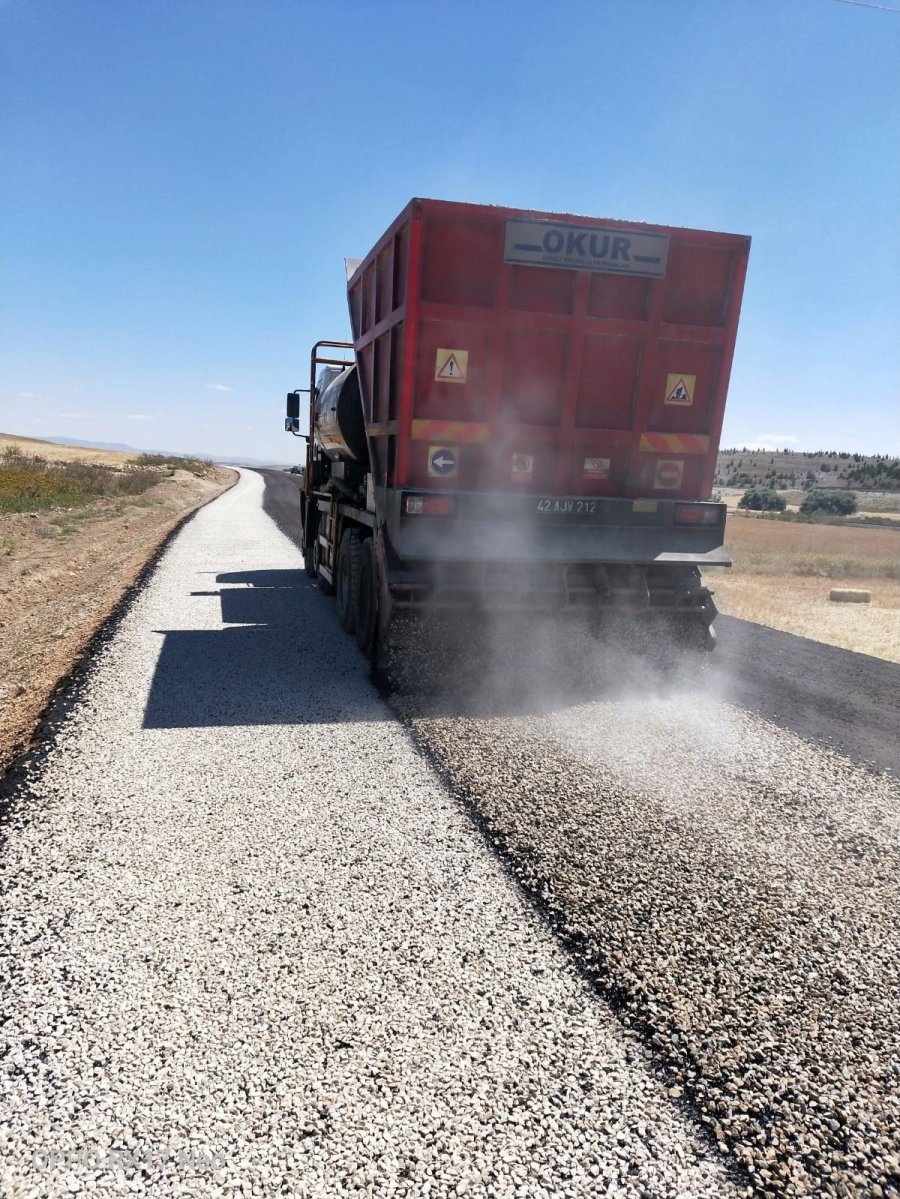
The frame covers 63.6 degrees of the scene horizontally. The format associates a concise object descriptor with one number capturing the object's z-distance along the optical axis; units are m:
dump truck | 5.80
